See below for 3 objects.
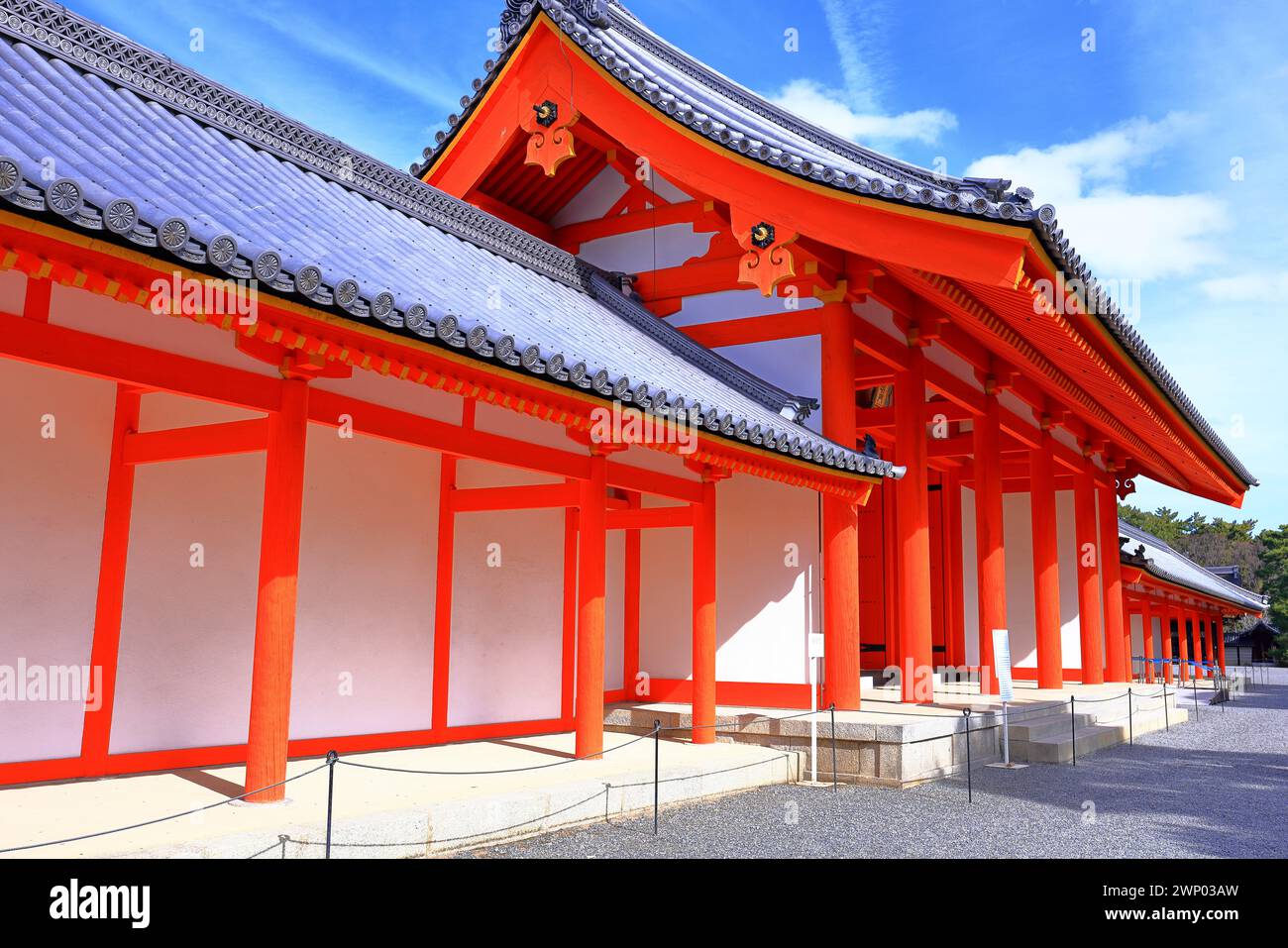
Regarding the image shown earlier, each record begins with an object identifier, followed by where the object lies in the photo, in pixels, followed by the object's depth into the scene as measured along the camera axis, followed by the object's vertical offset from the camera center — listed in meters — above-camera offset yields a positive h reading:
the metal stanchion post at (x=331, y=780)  5.10 -0.81
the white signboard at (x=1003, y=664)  10.35 -0.38
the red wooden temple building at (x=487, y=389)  5.92 +1.60
